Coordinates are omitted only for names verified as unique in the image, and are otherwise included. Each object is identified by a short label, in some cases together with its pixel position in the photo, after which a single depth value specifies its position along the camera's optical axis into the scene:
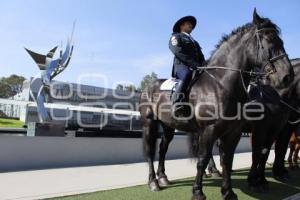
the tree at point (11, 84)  74.89
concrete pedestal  11.54
